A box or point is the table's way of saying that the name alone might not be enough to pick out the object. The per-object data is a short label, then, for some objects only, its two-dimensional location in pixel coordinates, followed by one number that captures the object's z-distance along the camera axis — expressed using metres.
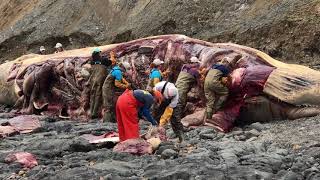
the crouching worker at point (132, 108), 10.95
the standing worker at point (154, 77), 14.04
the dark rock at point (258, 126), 12.06
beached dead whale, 13.02
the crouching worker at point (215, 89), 13.32
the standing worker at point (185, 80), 14.16
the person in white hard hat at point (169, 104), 11.38
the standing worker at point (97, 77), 16.16
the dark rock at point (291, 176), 7.77
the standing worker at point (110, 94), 15.35
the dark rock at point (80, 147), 10.85
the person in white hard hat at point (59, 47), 21.95
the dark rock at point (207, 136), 11.70
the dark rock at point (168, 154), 9.55
